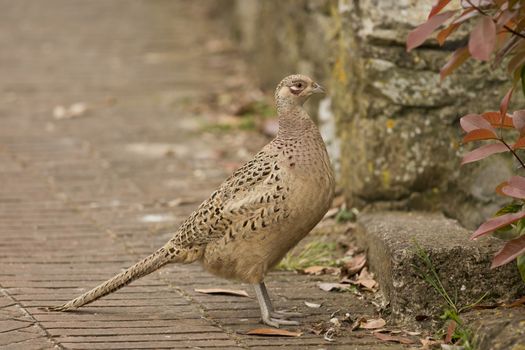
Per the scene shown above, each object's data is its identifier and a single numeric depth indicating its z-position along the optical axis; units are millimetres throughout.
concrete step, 9617
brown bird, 9500
